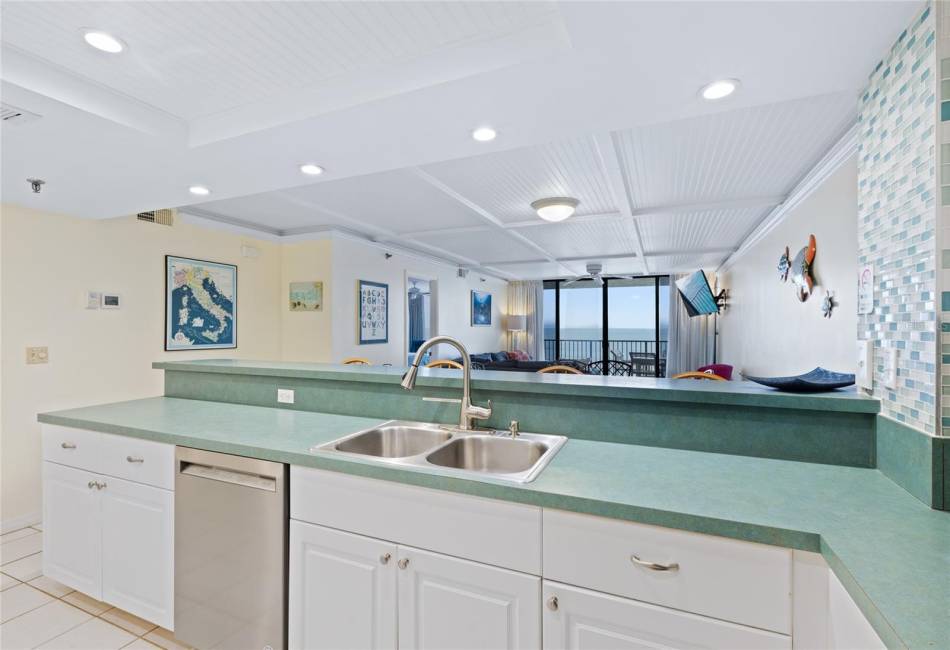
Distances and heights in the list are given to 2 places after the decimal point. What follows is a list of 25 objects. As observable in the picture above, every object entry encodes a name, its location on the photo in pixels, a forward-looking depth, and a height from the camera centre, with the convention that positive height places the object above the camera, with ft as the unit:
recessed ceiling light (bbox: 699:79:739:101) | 4.98 +2.71
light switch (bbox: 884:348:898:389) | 4.02 -0.39
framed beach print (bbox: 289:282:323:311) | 15.74 +0.99
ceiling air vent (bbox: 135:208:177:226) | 12.00 +2.94
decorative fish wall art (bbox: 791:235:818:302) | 10.24 +1.33
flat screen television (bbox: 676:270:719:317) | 20.72 +1.46
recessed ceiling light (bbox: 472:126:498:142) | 6.19 +2.72
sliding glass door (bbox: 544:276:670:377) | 30.83 +0.13
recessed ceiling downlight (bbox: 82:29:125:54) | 4.78 +3.10
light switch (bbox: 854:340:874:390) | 4.43 -0.39
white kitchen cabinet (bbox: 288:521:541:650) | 4.04 -2.72
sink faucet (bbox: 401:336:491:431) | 5.78 -0.84
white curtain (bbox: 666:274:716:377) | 28.14 -0.92
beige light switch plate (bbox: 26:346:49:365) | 9.75 -0.72
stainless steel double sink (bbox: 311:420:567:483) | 5.42 -1.58
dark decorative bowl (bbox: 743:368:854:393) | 4.86 -0.64
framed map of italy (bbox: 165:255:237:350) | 12.66 +0.57
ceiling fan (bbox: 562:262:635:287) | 23.39 +3.06
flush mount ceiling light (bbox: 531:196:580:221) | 11.64 +3.10
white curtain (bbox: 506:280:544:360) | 32.65 +0.91
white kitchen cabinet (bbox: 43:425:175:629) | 5.91 -2.79
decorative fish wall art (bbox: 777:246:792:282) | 12.22 +1.70
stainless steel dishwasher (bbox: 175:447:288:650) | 5.17 -2.79
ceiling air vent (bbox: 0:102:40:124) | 5.47 +2.64
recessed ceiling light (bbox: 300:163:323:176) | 7.59 +2.68
